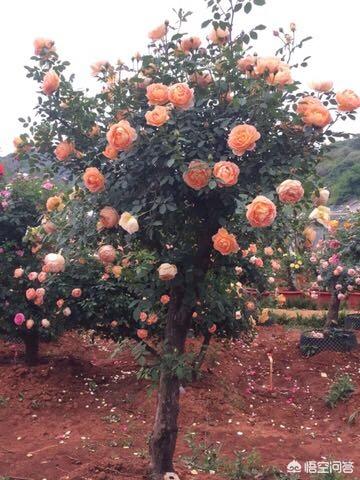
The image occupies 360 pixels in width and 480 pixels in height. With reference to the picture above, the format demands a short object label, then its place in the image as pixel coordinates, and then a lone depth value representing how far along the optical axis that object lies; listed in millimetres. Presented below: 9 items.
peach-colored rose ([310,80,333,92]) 2330
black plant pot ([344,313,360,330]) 9023
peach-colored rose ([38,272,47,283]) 3291
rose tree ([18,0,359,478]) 2199
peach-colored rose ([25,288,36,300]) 3820
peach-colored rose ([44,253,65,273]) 2418
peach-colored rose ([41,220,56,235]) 2619
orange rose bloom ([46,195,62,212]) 2688
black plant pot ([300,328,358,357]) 7250
